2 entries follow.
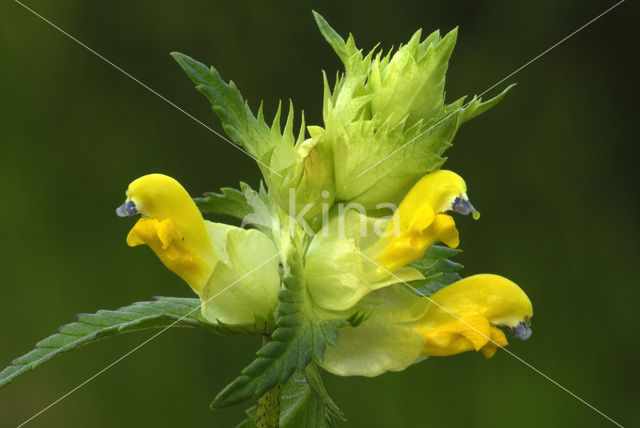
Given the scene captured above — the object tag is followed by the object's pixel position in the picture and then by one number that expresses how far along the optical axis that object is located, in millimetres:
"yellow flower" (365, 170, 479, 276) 535
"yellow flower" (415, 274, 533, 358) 537
